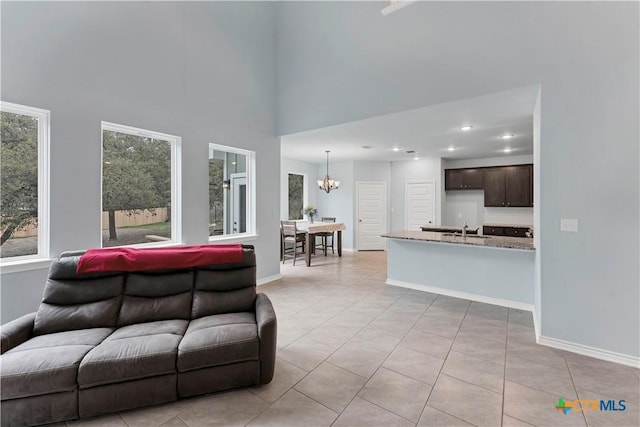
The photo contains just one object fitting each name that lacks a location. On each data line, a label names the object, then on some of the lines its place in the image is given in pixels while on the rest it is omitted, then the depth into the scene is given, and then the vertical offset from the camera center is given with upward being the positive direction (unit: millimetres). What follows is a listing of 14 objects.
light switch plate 2707 -136
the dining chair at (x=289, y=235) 6416 -505
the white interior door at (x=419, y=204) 7848 +214
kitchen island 3779 -800
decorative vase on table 8250 +26
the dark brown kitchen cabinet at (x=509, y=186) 6703 +598
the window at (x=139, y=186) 3402 +345
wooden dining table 6430 -418
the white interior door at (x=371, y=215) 8406 -86
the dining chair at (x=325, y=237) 7183 -686
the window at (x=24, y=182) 2705 +308
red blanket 2428 -396
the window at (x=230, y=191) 4531 +363
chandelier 7086 +702
